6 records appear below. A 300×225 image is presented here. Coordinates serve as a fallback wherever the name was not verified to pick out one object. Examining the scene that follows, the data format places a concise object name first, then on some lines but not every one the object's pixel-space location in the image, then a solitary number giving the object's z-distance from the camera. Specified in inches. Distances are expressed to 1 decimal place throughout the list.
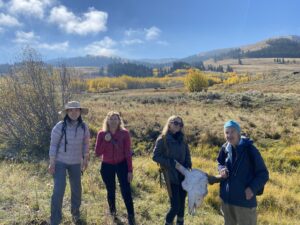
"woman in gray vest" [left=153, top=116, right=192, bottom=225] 132.4
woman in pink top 143.4
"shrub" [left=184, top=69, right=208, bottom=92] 1820.1
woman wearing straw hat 137.6
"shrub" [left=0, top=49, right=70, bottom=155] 325.0
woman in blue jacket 108.3
